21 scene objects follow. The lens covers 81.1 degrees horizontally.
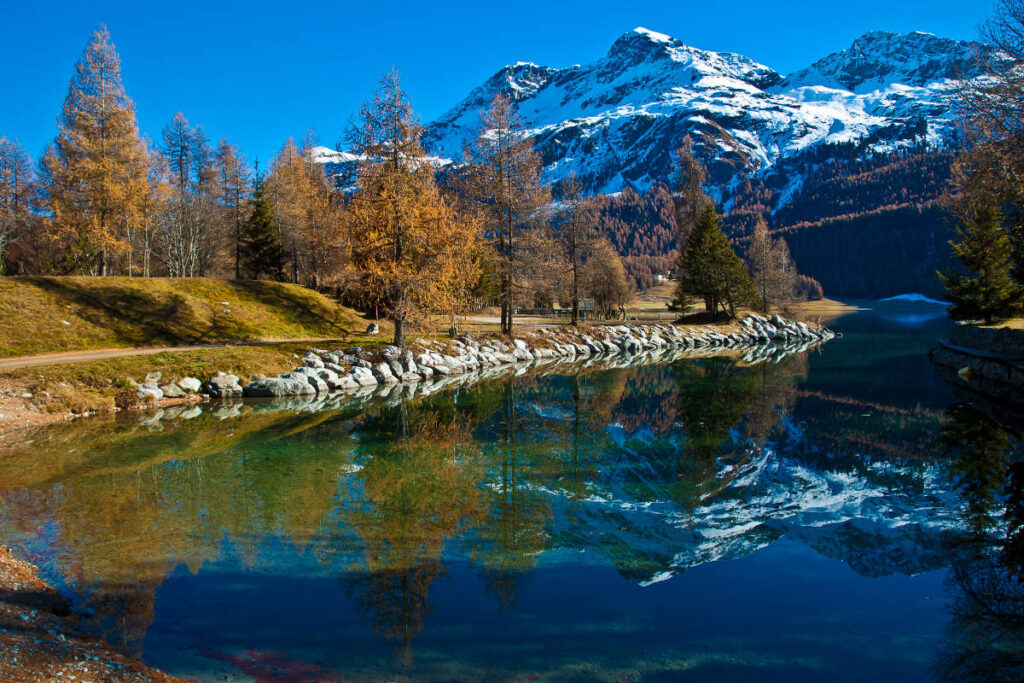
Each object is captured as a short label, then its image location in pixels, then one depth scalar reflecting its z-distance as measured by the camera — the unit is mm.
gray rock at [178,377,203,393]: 22312
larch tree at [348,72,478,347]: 26188
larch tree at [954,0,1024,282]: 18344
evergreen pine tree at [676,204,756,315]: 52594
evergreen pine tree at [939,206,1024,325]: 32406
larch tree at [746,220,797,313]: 62312
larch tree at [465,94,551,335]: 35719
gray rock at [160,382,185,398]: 21812
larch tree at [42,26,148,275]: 31781
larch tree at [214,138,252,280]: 53438
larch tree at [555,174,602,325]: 44500
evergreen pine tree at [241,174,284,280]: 49250
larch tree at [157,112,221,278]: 48250
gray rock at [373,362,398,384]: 27438
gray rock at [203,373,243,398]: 22969
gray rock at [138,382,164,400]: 21062
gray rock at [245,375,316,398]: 23406
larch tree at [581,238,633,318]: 63191
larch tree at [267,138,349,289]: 46812
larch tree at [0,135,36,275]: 42344
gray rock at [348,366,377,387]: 26438
